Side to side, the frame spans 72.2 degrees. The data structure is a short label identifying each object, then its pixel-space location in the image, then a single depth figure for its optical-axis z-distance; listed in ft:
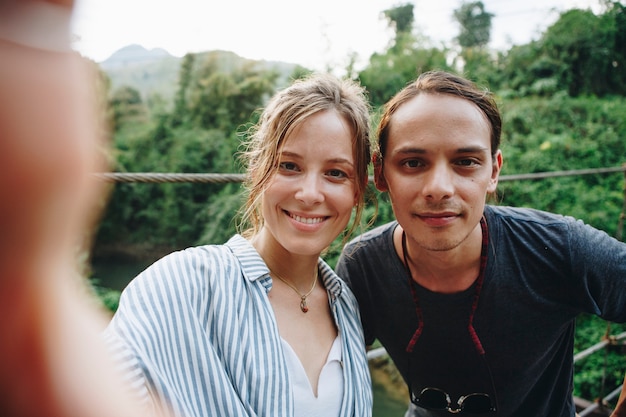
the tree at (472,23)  70.54
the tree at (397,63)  44.47
